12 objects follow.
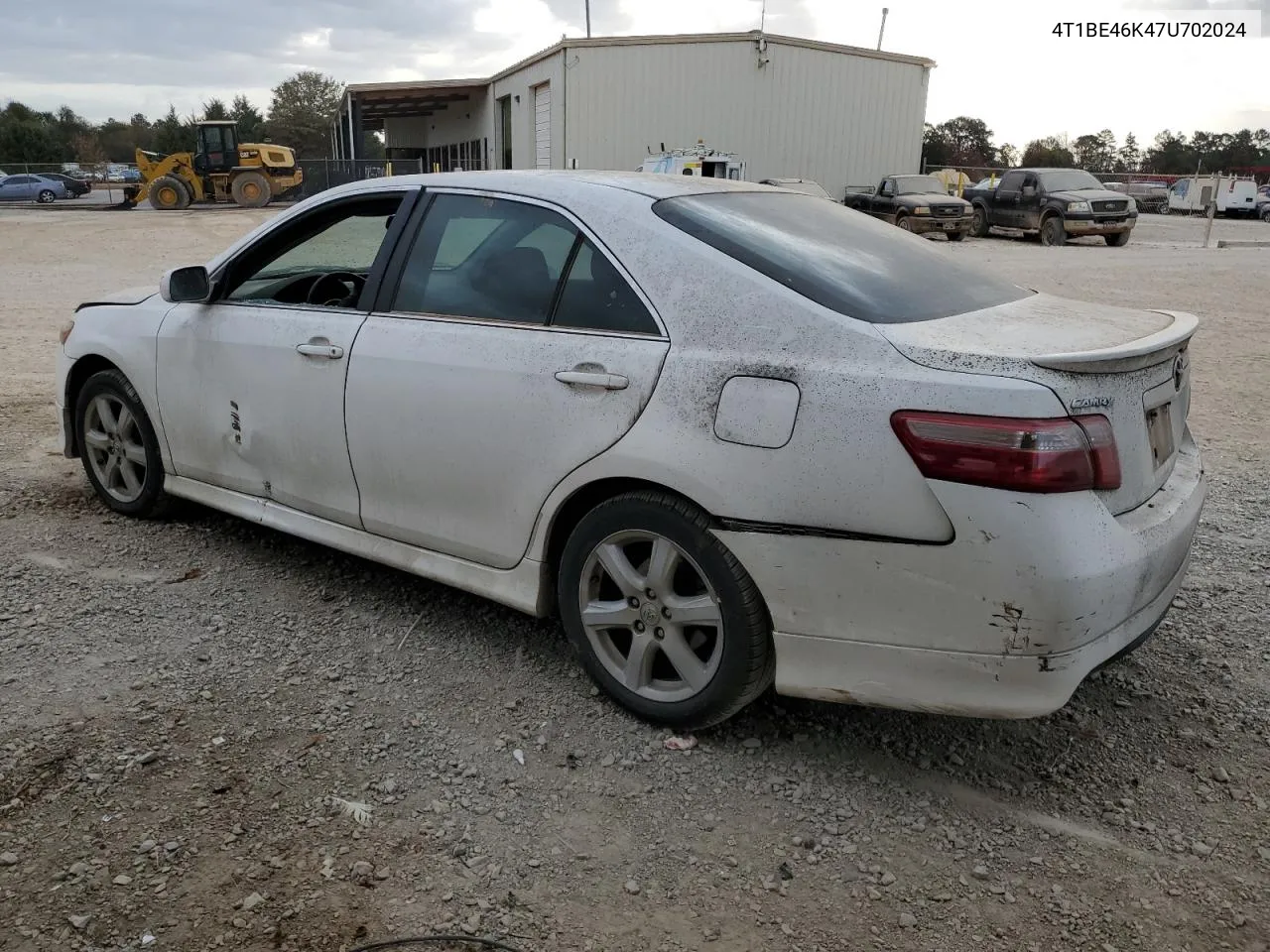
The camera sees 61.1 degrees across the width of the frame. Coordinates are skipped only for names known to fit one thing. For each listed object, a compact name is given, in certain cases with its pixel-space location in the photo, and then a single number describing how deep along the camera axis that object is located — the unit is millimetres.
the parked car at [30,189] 42719
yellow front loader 34406
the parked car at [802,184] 22906
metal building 30812
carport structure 42438
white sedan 2566
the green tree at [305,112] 89312
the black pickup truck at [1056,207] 24453
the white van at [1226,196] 41719
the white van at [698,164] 26328
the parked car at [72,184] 44062
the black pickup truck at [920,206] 24859
